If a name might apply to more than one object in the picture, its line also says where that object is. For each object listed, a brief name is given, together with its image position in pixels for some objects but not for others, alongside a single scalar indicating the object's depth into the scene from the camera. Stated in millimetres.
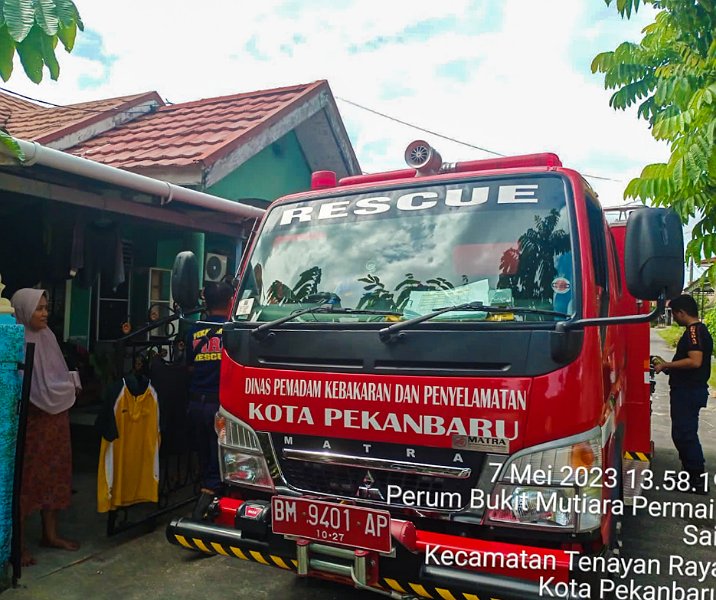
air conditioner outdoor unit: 7715
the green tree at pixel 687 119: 4074
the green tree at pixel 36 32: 2422
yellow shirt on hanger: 4016
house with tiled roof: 5098
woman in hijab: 3758
